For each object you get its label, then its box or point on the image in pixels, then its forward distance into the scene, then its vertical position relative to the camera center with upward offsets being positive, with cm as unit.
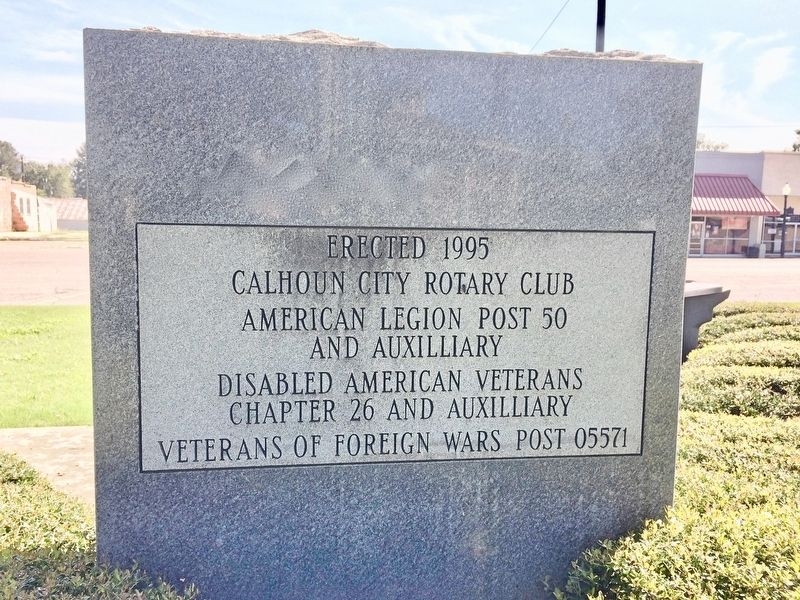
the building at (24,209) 3544 +103
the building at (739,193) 3212 +260
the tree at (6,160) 5227 +533
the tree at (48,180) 5700 +425
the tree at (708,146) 5481 +835
